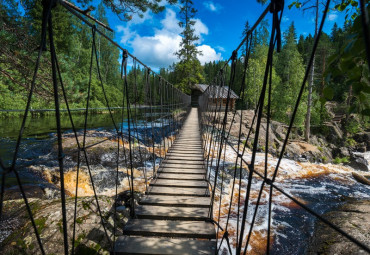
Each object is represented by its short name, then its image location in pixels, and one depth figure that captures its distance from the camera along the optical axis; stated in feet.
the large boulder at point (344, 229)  8.91
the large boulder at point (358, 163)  35.99
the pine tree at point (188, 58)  76.08
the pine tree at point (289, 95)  57.97
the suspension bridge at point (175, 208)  3.57
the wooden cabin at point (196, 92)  85.99
